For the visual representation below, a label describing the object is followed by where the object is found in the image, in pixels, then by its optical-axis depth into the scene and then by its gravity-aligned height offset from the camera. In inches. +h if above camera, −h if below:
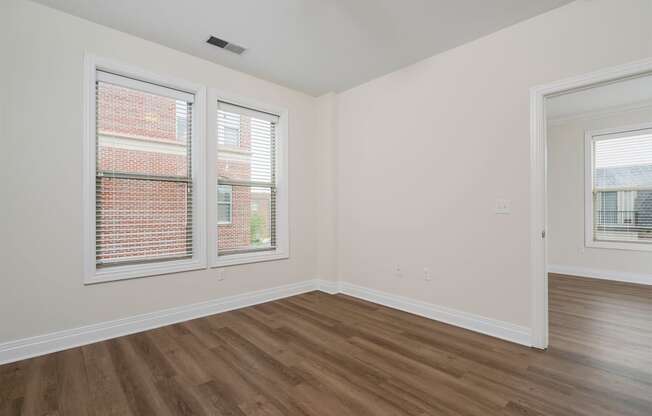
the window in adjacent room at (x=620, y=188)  194.2 +13.5
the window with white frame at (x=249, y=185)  147.3 +12.0
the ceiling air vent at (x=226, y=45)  119.6 +65.9
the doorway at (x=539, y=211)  102.0 -0.8
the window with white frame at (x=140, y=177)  112.8 +12.7
